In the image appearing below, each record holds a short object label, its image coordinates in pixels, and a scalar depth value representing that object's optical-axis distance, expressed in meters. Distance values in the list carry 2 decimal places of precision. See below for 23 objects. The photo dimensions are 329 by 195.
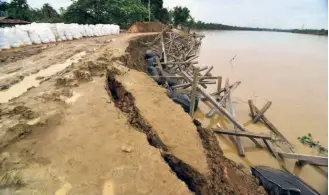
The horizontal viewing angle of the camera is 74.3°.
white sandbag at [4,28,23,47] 10.91
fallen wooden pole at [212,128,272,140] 4.57
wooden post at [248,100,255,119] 6.79
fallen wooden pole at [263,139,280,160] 4.98
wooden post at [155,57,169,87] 7.71
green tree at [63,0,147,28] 25.00
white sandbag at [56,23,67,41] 15.43
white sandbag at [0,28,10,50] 10.52
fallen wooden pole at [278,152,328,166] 3.87
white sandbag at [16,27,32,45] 11.86
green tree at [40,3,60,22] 37.53
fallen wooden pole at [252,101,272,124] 6.43
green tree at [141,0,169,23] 39.05
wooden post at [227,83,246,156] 5.09
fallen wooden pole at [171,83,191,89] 7.10
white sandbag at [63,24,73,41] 16.19
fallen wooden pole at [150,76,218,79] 6.98
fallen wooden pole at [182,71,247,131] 4.86
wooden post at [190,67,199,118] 5.45
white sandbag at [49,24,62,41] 14.89
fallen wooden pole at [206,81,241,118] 6.99
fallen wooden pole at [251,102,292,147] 5.94
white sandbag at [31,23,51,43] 13.24
